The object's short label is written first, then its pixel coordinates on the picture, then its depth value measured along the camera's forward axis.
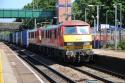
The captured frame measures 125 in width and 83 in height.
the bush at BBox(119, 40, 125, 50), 40.17
